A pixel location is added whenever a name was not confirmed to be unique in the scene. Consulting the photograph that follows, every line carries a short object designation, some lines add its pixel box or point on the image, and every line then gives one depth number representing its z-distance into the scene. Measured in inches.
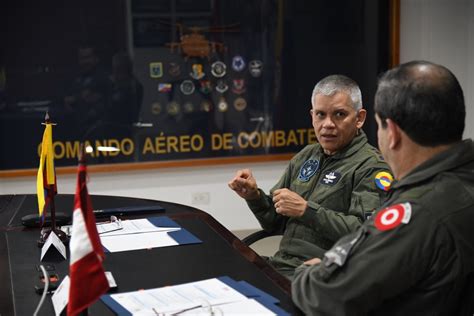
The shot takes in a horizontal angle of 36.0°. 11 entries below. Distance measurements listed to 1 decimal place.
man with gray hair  108.5
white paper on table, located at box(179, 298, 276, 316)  74.5
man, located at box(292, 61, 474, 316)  65.8
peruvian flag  65.2
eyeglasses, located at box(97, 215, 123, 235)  112.1
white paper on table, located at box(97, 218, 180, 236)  110.9
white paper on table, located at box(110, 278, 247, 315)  76.4
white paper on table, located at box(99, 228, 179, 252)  102.6
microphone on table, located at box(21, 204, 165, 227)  117.6
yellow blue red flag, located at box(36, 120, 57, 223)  104.4
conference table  82.1
